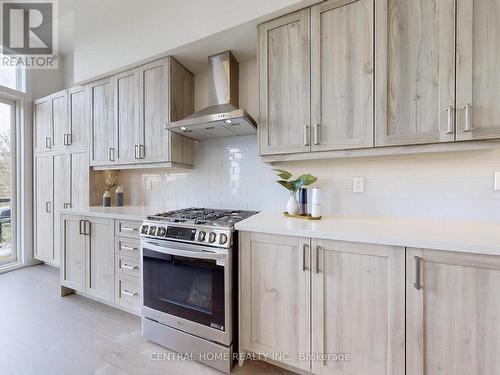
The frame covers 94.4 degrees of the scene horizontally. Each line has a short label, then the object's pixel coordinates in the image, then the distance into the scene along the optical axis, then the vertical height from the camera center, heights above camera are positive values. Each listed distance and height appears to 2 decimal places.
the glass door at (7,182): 3.20 +0.06
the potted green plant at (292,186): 1.79 -0.01
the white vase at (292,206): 1.83 -0.16
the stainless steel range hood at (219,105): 1.91 +0.73
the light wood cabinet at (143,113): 2.26 +0.76
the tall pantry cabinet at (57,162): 2.86 +0.31
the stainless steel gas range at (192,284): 1.54 -0.71
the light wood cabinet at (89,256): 2.20 -0.70
